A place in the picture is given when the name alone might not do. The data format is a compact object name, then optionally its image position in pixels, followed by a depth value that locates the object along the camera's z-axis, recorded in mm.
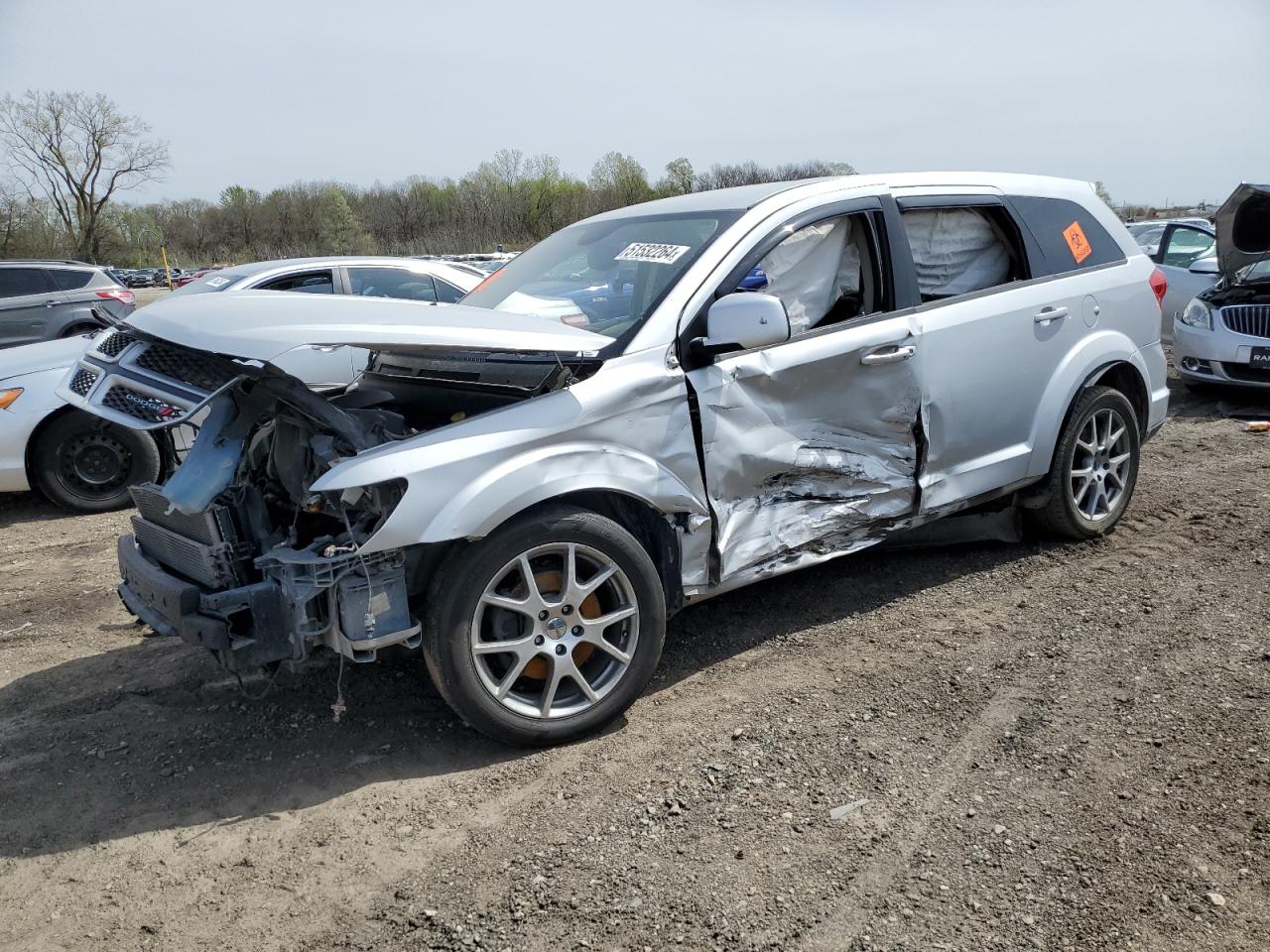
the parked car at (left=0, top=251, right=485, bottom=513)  6926
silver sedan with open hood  8930
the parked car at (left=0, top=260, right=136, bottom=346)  12453
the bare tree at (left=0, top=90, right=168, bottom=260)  59500
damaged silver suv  3191
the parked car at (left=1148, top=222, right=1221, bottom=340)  11305
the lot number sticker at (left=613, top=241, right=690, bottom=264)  3980
